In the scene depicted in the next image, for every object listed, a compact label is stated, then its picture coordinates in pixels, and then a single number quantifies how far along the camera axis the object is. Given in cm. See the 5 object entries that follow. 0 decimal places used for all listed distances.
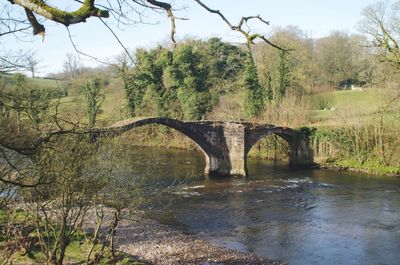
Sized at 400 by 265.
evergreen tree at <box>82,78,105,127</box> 4587
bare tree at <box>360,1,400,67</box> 2545
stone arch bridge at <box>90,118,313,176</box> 3434
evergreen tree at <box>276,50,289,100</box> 4566
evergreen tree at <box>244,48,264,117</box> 4403
